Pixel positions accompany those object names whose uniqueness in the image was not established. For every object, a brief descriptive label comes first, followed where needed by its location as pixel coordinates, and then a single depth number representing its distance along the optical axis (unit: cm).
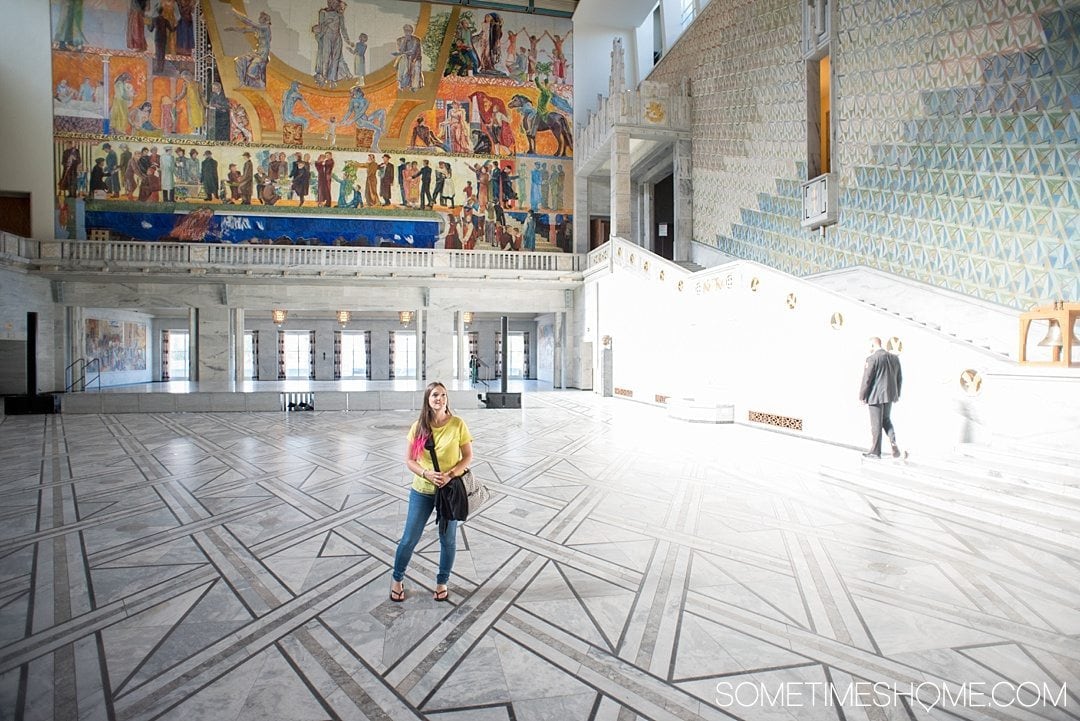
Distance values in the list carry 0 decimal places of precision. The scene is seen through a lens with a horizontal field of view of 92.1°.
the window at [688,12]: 1793
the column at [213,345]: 1844
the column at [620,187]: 1675
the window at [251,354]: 2398
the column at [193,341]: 1848
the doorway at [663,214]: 2123
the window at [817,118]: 1108
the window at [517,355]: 2834
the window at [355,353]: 2525
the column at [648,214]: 2122
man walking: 612
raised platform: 1237
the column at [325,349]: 2438
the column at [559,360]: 2075
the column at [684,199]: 1684
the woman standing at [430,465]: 297
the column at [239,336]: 1898
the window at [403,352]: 2548
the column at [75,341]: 1783
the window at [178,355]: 2436
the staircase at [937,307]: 753
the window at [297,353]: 2488
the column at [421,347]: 1977
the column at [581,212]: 2061
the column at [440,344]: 1948
